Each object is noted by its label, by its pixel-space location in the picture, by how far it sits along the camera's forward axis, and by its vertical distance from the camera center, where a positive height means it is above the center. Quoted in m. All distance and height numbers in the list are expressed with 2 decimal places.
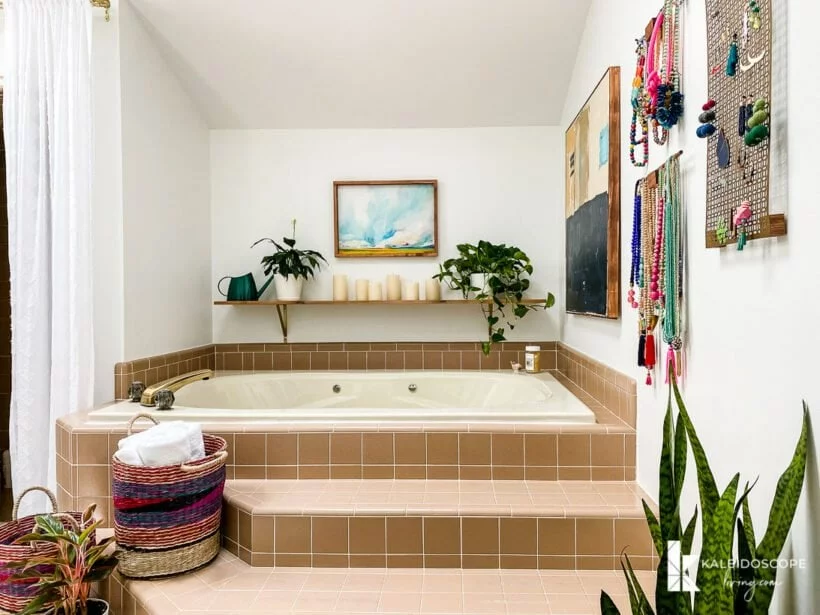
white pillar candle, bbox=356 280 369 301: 3.34 +0.09
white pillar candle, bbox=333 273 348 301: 3.35 +0.10
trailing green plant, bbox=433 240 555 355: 3.19 +0.17
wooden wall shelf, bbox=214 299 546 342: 3.23 +0.01
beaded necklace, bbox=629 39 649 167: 1.74 +0.62
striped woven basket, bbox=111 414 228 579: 1.73 -0.67
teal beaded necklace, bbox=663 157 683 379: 1.57 +0.12
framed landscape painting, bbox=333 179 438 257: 3.44 +0.55
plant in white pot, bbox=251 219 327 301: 3.27 +0.21
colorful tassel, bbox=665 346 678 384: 1.59 -0.15
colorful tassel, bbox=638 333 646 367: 1.78 -0.14
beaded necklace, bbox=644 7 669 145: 1.64 +0.69
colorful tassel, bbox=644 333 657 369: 1.74 -0.15
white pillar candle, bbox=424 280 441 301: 3.36 +0.08
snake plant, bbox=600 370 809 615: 0.90 -0.42
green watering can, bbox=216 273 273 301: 3.34 +0.10
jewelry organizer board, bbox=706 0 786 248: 1.11 +0.40
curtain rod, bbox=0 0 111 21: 2.43 +1.32
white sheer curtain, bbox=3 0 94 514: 2.38 +0.41
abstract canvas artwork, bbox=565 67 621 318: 2.17 +0.45
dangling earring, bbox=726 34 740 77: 1.21 +0.54
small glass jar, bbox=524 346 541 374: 3.18 -0.32
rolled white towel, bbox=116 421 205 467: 1.76 -0.46
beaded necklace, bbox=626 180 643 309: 1.82 +0.18
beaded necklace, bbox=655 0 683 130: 1.57 +0.64
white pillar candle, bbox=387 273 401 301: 3.35 +0.10
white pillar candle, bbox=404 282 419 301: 3.32 +0.07
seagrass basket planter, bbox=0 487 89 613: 1.59 -0.80
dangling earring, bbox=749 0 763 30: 1.13 +0.60
